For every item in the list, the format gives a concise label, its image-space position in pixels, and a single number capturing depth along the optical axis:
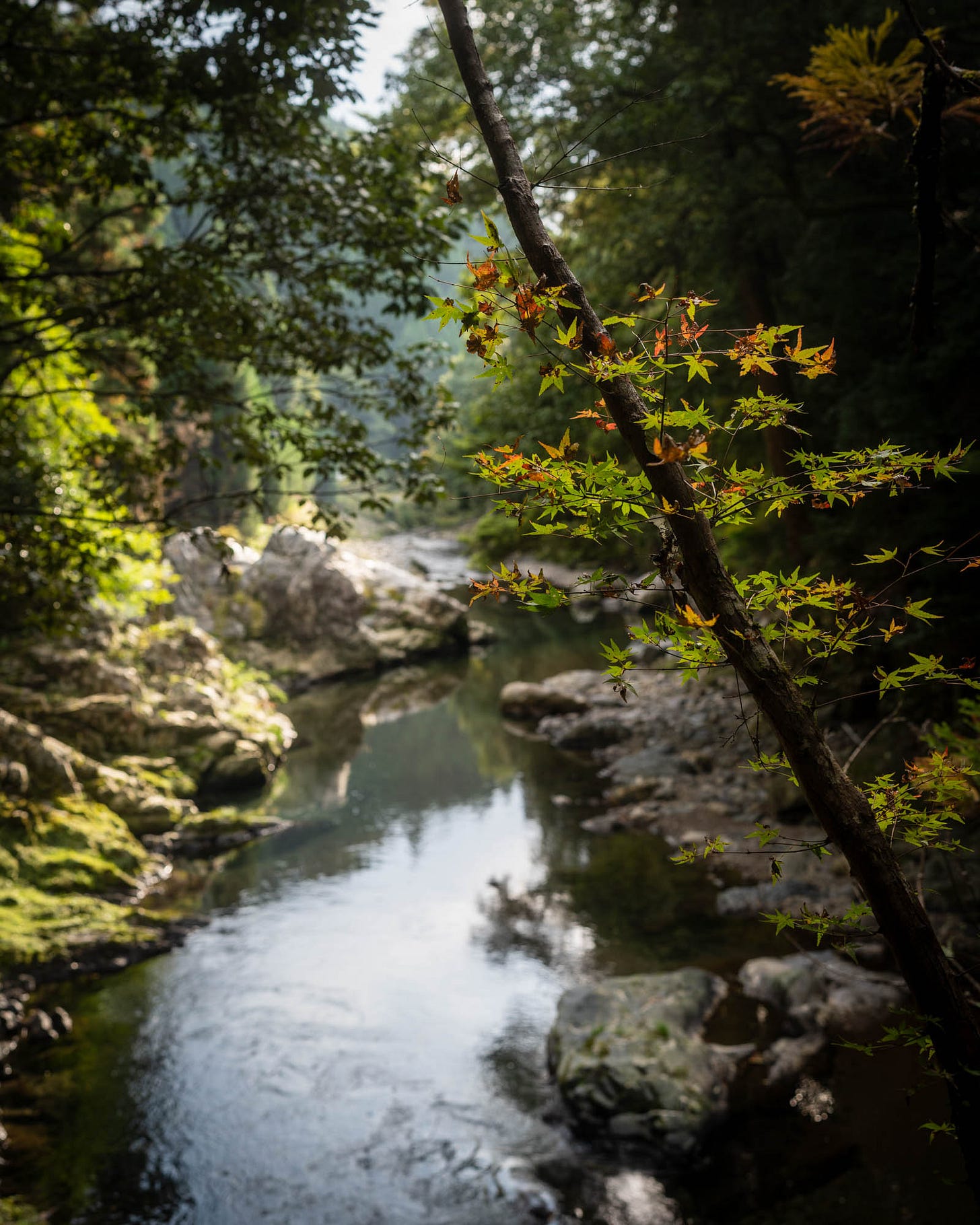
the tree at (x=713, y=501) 1.53
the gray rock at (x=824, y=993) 5.78
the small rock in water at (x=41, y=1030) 6.53
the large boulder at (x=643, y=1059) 5.02
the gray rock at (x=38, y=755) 8.80
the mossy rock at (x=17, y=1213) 4.69
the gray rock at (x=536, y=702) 14.44
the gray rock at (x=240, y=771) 11.99
